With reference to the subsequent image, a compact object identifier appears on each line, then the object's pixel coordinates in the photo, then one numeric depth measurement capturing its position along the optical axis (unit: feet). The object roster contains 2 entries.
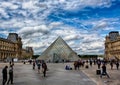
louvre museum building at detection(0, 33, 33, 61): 172.97
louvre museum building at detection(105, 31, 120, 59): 178.84
